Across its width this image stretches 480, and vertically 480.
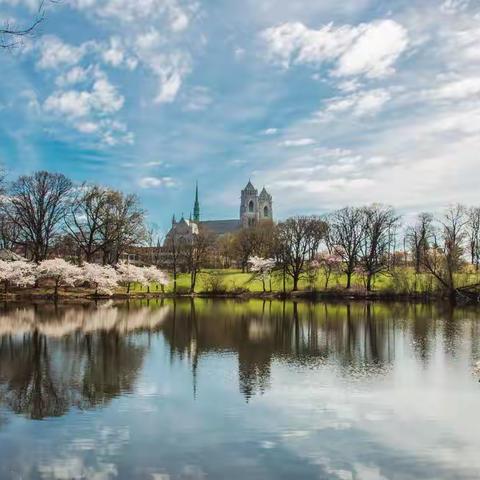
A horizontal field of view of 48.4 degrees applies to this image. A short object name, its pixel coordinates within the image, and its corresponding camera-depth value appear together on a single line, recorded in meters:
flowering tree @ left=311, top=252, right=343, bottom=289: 73.39
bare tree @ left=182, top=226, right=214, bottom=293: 72.44
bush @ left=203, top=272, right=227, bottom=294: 69.69
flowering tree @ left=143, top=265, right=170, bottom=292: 69.88
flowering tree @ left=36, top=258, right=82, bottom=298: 56.31
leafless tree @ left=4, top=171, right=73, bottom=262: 59.50
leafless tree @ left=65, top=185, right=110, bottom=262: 62.47
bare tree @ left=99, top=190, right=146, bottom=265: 63.31
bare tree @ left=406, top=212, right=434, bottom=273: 72.41
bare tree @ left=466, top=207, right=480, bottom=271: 69.50
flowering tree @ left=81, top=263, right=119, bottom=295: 59.19
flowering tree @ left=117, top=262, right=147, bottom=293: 65.06
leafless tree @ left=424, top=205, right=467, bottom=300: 60.53
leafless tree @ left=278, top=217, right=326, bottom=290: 71.88
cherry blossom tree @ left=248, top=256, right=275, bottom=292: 76.31
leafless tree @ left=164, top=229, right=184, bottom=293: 75.22
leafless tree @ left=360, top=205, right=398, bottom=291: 69.81
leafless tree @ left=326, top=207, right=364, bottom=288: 71.31
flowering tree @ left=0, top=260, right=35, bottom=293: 54.39
